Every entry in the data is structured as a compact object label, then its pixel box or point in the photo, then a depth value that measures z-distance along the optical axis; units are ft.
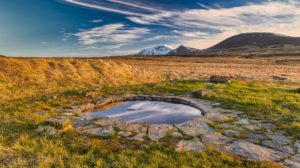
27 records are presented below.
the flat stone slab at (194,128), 17.94
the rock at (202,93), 31.83
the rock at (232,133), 17.46
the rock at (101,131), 17.99
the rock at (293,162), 12.60
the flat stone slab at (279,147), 14.55
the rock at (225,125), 19.25
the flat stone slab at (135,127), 18.63
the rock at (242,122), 20.49
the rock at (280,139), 16.05
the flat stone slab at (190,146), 14.73
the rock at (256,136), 16.88
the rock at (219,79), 45.68
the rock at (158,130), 17.18
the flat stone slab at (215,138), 16.12
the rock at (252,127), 19.03
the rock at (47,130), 17.71
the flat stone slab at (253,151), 13.65
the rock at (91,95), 33.19
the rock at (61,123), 18.61
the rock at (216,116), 21.49
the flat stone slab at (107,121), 20.65
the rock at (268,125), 19.42
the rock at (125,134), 17.57
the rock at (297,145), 14.96
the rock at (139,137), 16.67
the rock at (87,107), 26.60
